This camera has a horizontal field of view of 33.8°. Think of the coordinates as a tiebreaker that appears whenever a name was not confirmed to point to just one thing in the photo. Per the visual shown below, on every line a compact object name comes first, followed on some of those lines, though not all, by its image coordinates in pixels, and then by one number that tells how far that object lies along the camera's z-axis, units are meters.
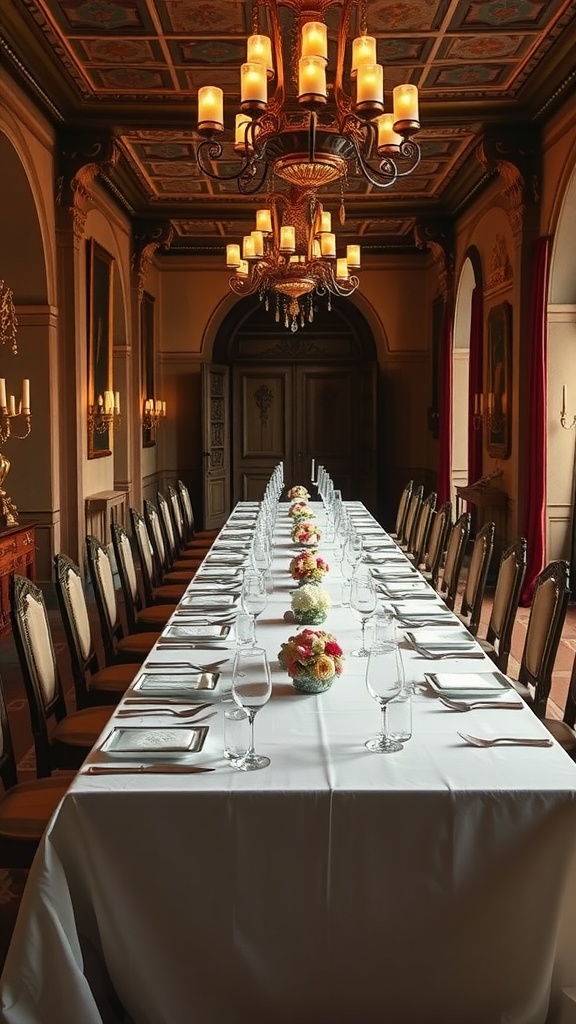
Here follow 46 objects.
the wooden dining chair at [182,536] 8.42
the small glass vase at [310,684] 2.74
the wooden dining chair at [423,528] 7.05
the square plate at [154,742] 2.27
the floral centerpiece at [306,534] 5.58
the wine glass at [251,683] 2.17
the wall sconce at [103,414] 8.78
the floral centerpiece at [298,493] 7.54
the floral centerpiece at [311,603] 3.52
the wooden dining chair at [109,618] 4.44
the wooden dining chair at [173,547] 7.57
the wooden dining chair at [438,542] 6.28
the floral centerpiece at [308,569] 4.11
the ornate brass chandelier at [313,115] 3.75
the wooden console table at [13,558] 6.32
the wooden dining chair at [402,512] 8.46
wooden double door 13.63
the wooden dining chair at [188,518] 9.19
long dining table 2.03
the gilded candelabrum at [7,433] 6.49
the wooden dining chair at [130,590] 5.23
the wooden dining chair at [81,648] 3.79
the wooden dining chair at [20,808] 2.62
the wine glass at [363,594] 3.32
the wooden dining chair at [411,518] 7.79
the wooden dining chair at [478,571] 4.84
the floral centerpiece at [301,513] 6.31
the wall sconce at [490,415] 8.91
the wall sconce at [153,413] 11.68
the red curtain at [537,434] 7.71
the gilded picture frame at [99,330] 8.58
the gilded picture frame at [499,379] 8.58
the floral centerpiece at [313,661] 2.71
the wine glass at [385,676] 2.23
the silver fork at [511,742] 2.30
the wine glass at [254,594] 3.45
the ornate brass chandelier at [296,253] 6.94
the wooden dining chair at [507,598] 4.15
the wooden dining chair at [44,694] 3.14
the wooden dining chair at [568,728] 3.20
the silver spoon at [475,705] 2.62
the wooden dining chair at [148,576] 5.89
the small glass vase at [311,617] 3.58
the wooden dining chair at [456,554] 5.60
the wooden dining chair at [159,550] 6.77
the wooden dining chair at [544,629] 3.45
